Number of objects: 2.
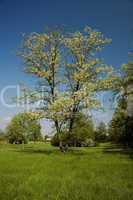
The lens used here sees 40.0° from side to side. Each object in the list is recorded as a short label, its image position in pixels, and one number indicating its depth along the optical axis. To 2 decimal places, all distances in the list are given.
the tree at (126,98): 22.80
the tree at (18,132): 76.52
